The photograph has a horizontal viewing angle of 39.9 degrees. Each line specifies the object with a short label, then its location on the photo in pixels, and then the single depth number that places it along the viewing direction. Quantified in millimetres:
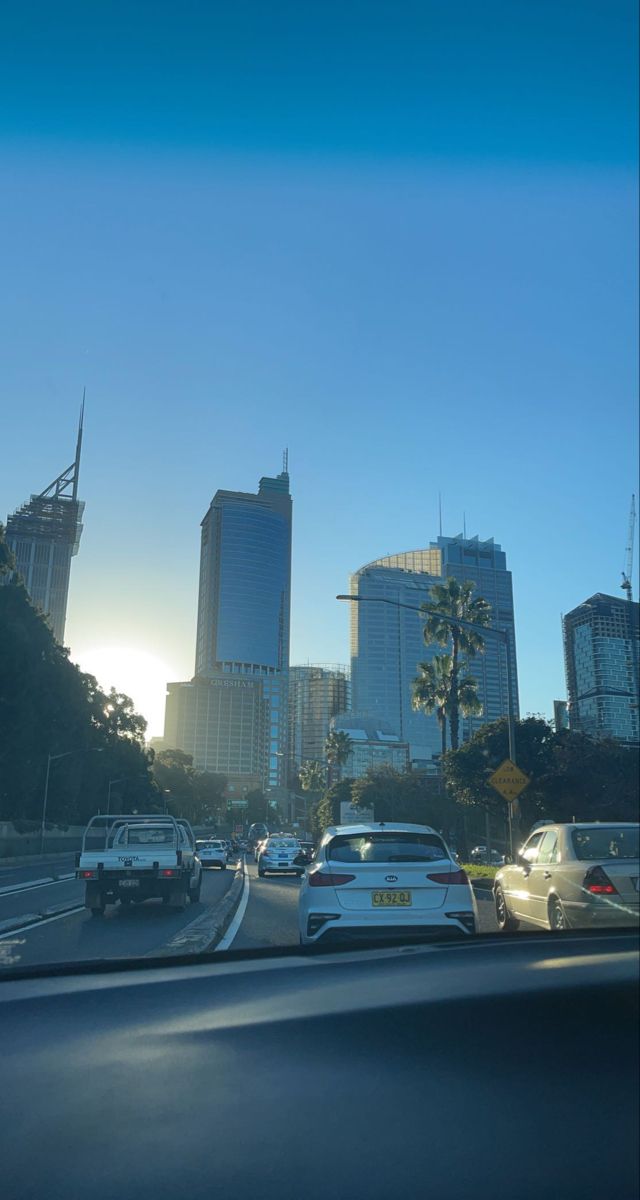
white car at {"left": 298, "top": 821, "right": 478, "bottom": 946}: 7211
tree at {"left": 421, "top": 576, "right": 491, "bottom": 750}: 41219
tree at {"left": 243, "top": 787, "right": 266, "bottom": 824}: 194125
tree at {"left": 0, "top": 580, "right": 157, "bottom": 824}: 52062
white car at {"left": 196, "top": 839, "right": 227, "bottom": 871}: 38406
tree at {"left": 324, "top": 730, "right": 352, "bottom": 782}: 76125
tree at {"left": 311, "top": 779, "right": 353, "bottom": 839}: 64225
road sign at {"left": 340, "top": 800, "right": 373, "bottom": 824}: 51406
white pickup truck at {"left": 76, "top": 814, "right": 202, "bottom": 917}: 15102
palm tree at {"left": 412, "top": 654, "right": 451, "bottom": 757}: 43062
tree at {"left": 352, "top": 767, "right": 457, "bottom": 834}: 54719
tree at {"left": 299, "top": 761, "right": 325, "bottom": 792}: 101188
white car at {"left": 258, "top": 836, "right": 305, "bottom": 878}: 32406
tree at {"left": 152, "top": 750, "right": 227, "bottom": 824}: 136875
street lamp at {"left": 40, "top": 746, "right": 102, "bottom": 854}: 60078
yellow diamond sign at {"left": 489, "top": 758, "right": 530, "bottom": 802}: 21359
